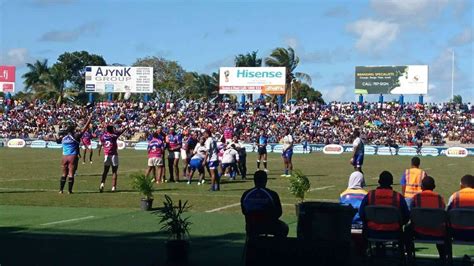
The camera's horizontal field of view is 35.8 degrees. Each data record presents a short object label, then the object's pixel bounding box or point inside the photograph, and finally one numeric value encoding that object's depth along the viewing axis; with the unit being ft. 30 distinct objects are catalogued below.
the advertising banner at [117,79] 266.98
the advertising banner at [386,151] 184.43
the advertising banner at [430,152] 180.65
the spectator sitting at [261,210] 32.32
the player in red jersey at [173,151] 79.39
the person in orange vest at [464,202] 32.14
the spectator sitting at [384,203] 32.04
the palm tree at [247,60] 319.88
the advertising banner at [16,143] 205.32
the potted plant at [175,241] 31.89
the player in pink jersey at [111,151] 67.31
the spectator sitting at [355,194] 35.19
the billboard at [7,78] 307.78
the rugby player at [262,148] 96.78
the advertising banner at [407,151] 182.27
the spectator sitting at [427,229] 31.96
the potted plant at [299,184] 46.19
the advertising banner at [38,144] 207.72
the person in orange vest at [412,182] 41.42
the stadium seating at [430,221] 31.78
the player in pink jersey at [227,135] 84.50
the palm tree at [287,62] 301.22
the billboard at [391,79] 255.70
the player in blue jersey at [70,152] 62.85
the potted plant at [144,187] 51.70
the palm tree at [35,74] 337.52
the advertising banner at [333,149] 184.85
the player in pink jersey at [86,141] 119.03
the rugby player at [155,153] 74.23
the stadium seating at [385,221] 31.83
